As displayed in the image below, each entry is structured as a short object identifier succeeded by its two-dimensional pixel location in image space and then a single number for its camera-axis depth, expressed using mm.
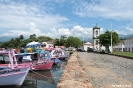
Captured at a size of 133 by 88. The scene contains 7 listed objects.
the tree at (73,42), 58065
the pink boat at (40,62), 12815
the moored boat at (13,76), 7897
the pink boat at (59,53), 22028
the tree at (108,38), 34552
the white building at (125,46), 44663
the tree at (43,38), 79154
